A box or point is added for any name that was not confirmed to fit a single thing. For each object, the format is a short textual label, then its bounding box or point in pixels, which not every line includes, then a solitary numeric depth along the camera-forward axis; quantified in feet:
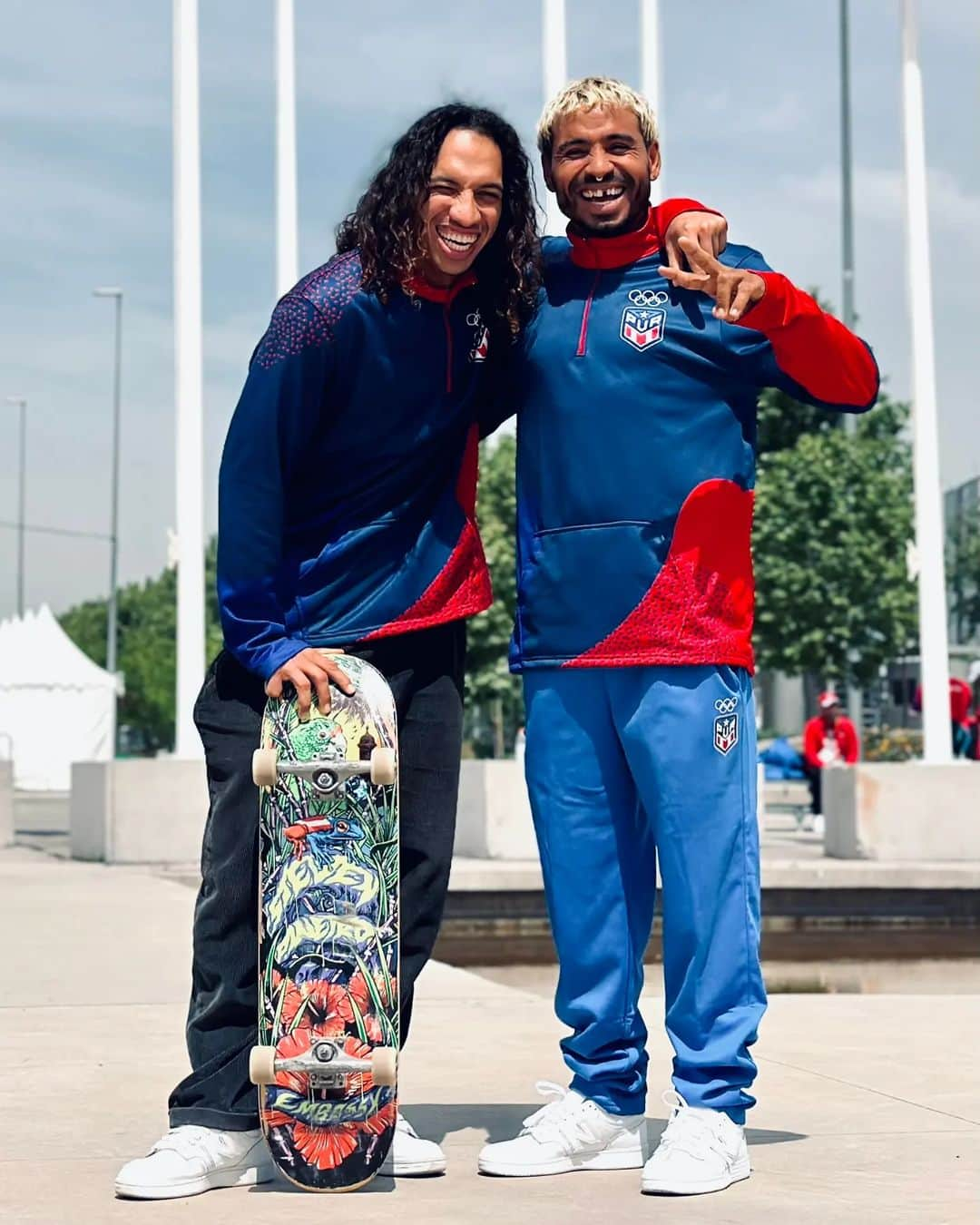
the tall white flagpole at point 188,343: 52.60
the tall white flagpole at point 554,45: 53.52
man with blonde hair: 13.42
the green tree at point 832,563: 110.93
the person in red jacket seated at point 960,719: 72.23
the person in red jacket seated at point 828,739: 66.69
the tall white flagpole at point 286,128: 55.47
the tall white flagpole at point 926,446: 53.78
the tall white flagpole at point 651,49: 55.62
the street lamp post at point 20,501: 172.45
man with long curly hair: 13.19
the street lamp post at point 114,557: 144.66
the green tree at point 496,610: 129.29
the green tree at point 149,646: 236.63
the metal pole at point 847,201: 127.54
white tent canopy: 137.28
